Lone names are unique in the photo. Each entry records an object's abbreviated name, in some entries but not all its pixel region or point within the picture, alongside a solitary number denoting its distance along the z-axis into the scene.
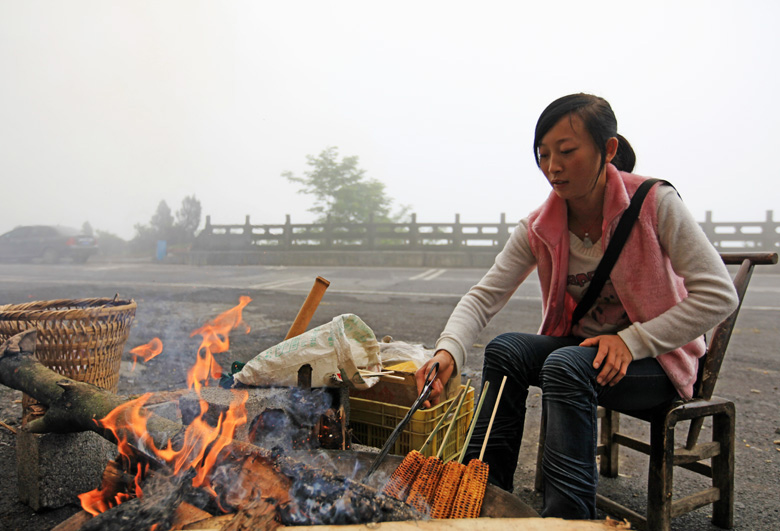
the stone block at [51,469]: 2.10
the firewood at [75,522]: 1.39
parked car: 18.48
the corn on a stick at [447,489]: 1.46
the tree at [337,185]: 31.14
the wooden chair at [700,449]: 1.77
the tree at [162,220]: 28.69
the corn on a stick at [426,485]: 1.48
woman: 1.62
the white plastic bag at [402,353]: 2.75
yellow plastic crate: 2.23
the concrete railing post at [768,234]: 19.12
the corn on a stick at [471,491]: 1.44
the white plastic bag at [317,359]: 2.24
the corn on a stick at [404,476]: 1.53
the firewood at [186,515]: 1.38
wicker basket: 2.30
